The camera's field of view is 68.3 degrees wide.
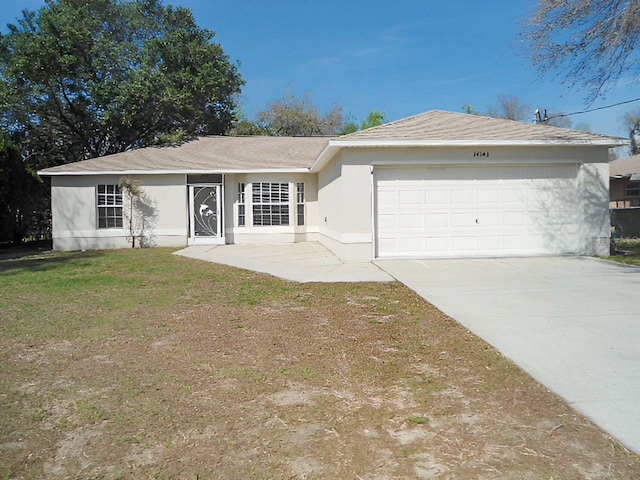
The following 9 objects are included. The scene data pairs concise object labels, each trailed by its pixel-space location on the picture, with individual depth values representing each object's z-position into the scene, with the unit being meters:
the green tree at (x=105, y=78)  21.31
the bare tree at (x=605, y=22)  10.71
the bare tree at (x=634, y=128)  43.12
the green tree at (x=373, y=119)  42.92
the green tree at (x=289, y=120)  39.28
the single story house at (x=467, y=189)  11.93
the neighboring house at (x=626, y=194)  21.09
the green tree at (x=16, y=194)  18.77
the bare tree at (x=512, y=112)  41.44
